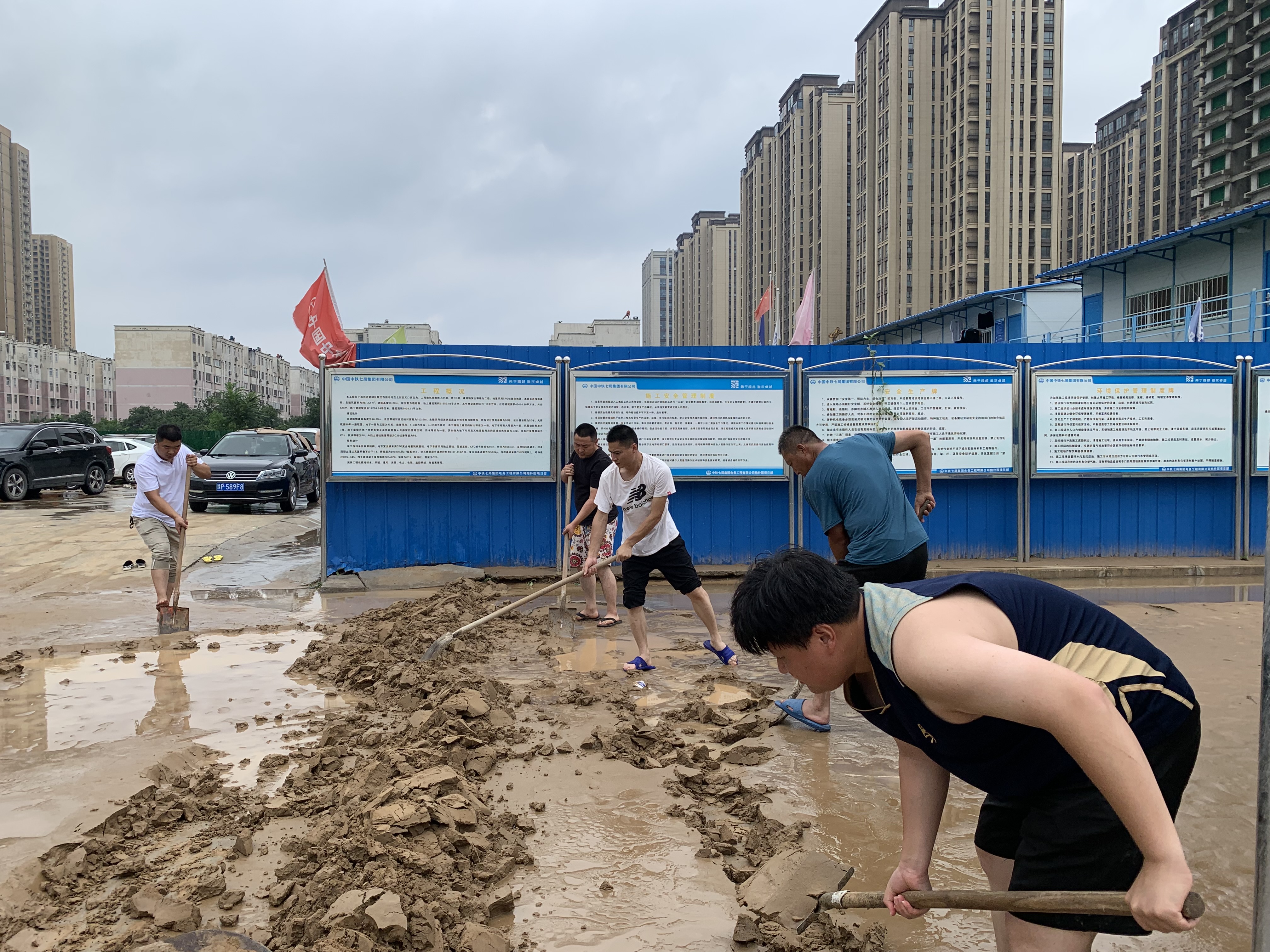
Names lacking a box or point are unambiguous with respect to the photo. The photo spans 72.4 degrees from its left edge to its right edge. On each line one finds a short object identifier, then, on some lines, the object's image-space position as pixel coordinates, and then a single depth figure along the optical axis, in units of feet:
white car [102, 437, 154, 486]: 77.82
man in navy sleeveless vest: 5.25
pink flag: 41.88
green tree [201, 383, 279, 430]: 173.99
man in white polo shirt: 23.63
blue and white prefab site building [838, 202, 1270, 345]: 72.84
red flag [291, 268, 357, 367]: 30.35
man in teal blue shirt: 14.73
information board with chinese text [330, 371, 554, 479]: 29.53
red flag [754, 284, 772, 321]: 53.19
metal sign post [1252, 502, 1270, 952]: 5.97
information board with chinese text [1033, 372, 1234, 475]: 32.32
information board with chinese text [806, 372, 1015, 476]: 31.40
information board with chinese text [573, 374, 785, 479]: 30.71
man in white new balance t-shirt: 19.16
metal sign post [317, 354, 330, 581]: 28.72
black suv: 59.67
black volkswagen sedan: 51.85
